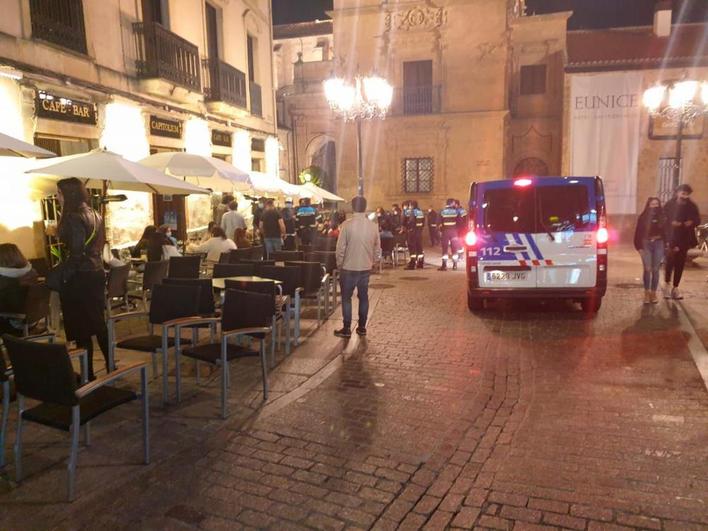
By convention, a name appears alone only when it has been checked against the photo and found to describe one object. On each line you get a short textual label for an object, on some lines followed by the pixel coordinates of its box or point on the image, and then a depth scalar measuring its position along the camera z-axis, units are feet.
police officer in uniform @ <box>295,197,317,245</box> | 51.67
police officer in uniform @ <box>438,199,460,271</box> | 44.91
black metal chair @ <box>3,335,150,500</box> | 10.74
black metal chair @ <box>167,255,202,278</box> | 26.37
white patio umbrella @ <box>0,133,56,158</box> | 18.89
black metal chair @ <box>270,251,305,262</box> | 30.60
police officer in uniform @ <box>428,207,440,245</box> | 63.47
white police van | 25.14
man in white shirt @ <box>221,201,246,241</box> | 38.68
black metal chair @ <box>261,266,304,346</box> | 22.40
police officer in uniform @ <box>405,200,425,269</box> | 46.70
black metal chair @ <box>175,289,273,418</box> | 15.57
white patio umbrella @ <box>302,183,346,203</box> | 50.79
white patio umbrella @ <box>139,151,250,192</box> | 30.86
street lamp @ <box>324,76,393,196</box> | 44.09
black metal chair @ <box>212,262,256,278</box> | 24.81
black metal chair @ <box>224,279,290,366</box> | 19.80
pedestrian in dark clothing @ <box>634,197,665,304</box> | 28.12
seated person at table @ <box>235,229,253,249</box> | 35.50
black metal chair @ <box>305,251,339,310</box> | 30.68
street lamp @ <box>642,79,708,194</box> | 44.27
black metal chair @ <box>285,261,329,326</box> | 25.17
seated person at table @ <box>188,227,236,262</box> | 30.89
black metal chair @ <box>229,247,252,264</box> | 29.14
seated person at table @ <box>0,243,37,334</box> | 18.30
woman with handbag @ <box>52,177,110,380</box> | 16.05
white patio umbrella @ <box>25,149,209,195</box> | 23.24
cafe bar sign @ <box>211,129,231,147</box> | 53.06
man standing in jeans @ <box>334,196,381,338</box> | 23.56
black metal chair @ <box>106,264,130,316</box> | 23.90
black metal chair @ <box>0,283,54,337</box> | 18.36
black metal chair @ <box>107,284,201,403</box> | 17.00
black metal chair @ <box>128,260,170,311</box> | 25.45
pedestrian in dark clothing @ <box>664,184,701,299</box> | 28.89
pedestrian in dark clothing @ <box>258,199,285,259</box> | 40.29
